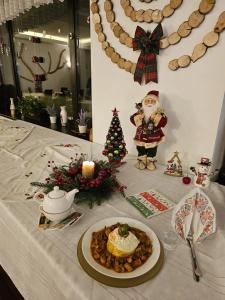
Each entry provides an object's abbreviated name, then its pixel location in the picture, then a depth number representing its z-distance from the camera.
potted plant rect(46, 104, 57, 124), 2.00
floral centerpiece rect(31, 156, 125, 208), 0.83
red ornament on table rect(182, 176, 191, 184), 0.98
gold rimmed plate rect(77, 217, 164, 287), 0.52
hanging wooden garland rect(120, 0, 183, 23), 0.96
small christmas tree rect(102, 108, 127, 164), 1.11
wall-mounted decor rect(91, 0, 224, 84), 0.90
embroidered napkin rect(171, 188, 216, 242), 0.65
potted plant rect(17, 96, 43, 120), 2.22
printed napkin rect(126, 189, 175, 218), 0.79
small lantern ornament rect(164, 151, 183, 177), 1.07
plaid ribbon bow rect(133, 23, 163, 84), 1.06
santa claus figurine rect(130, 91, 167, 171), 1.03
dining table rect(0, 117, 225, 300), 0.51
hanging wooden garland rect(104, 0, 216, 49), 0.88
